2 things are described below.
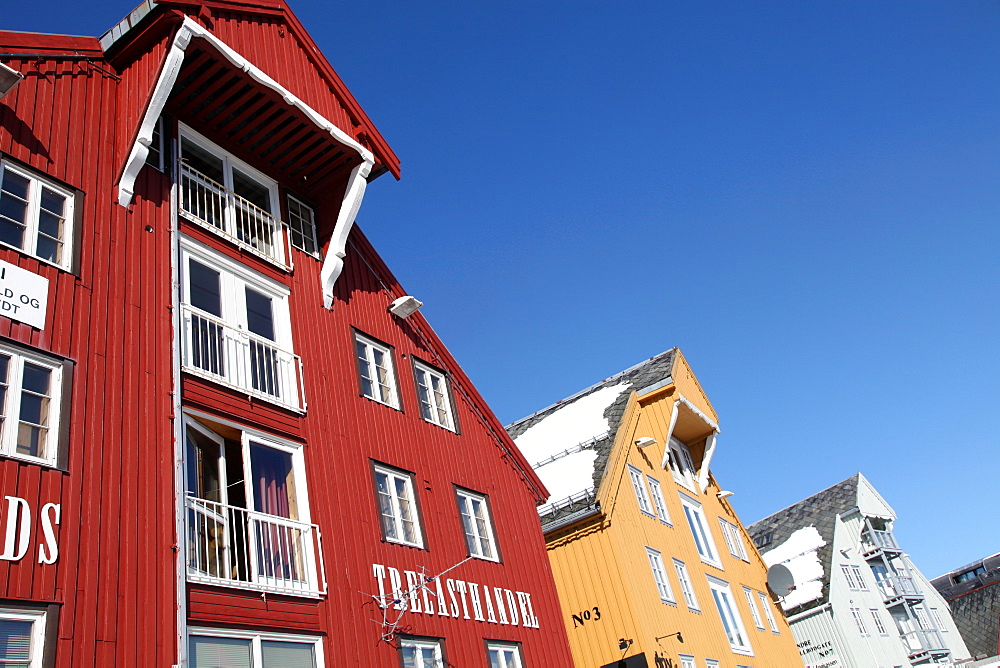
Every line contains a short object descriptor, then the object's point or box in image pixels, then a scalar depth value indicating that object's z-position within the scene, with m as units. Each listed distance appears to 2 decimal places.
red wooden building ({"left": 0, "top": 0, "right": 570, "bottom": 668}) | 10.12
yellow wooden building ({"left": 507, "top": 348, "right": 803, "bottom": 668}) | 22.02
